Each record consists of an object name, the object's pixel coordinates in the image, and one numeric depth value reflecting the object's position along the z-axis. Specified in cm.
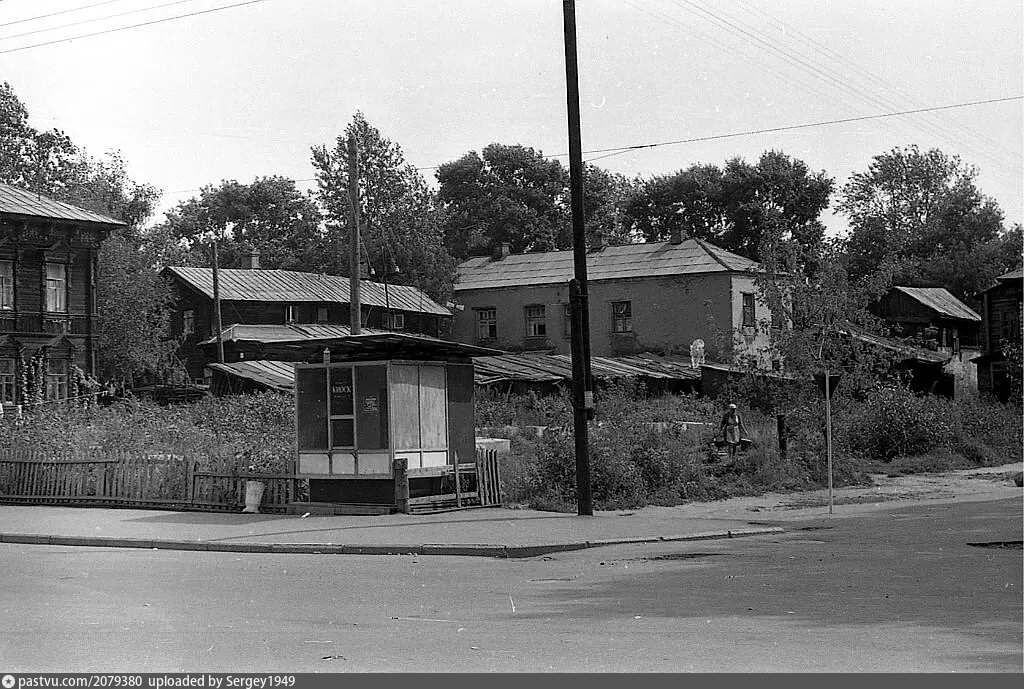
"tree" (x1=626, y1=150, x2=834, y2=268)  7756
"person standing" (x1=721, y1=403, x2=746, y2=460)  2911
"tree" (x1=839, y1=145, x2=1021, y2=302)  8375
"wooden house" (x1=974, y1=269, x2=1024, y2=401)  5991
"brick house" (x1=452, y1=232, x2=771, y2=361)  5844
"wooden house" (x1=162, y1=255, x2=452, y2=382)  5962
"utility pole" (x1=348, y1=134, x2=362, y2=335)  3444
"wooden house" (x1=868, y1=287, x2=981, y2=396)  6812
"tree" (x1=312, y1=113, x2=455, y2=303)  6194
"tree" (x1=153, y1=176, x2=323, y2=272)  7512
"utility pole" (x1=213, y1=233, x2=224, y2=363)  5388
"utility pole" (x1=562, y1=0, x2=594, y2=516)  2067
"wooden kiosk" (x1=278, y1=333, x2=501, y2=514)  2102
